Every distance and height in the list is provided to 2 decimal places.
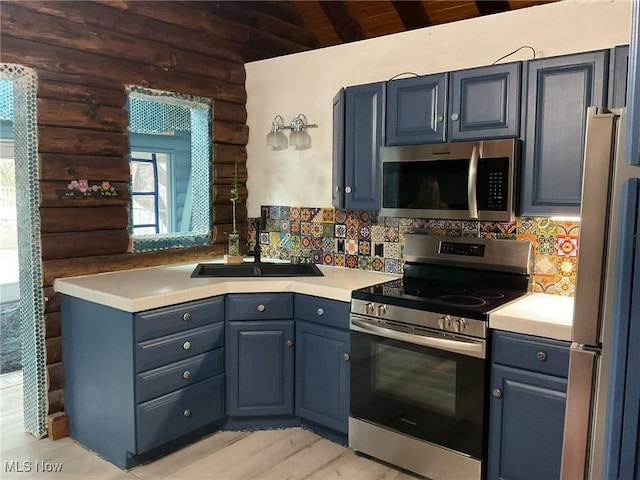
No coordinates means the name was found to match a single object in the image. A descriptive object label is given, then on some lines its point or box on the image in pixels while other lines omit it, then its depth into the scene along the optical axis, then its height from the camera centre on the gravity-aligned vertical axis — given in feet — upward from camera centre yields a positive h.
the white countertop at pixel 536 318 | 6.91 -1.56
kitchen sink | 10.53 -1.50
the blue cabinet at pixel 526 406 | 6.97 -2.76
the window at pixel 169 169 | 11.10 +0.64
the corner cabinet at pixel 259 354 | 9.77 -2.91
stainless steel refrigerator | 4.21 -0.82
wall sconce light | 11.75 +1.44
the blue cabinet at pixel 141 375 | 8.52 -3.07
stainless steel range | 7.57 -2.40
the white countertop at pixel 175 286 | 8.53 -1.57
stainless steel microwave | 8.08 +0.34
